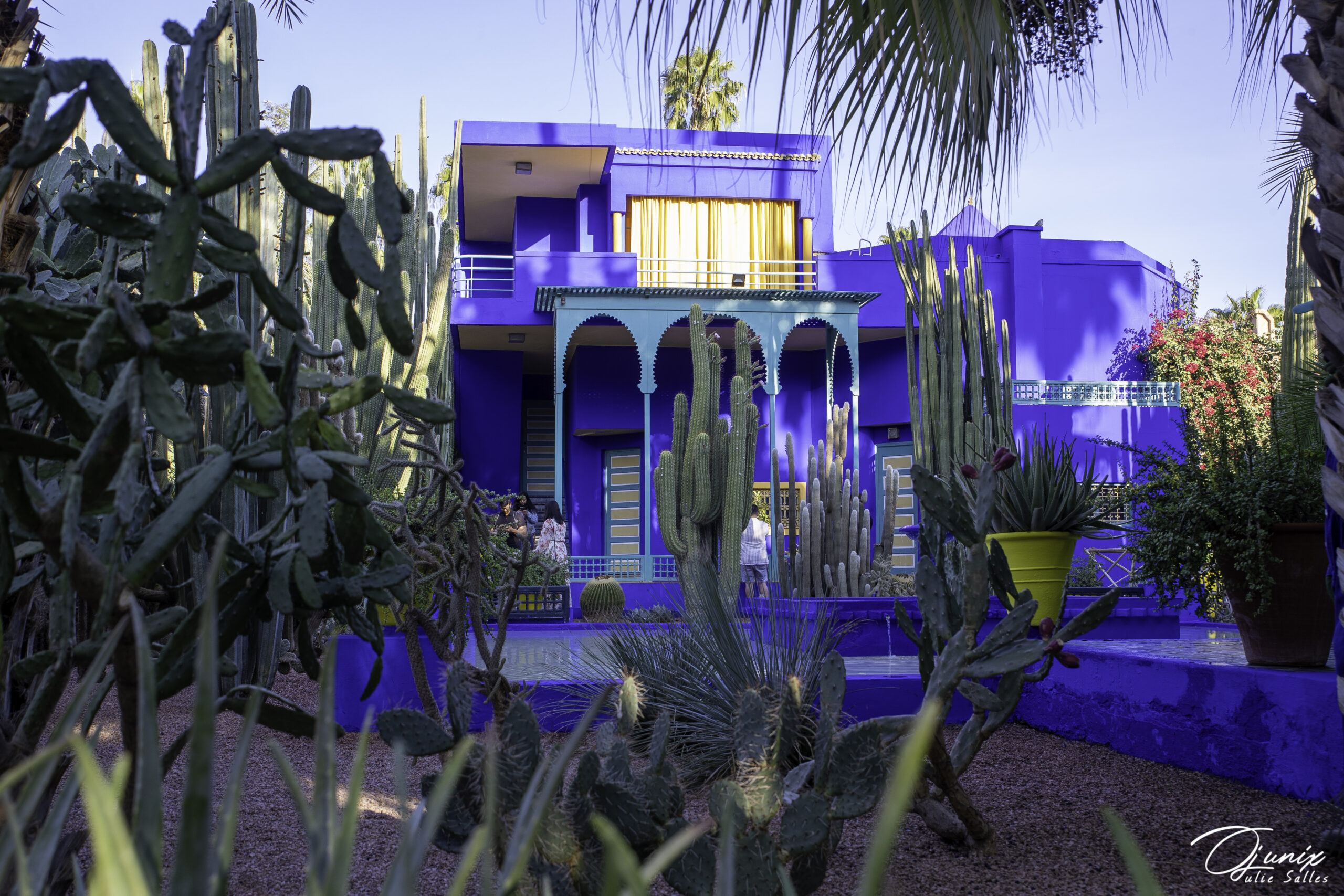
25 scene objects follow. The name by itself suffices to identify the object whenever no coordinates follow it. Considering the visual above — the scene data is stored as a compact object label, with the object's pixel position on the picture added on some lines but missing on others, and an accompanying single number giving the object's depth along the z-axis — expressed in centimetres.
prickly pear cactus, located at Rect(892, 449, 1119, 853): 242
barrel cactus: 1173
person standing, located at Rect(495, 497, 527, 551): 1074
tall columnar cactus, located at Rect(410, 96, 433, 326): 1284
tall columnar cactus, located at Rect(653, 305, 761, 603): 1046
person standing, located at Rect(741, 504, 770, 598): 1166
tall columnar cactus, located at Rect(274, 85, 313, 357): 179
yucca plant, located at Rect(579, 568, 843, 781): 398
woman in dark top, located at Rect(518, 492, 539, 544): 1283
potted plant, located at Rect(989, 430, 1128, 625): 562
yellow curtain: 1812
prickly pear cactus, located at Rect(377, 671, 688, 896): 188
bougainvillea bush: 1445
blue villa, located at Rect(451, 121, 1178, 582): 1623
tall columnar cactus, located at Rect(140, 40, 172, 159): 721
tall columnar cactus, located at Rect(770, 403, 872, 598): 996
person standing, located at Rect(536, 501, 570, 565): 1341
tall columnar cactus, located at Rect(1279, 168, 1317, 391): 914
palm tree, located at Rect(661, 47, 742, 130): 2259
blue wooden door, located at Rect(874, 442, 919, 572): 1688
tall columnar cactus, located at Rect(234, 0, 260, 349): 496
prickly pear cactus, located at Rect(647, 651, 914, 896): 190
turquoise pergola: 1569
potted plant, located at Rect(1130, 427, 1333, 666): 357
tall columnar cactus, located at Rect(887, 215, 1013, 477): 901
